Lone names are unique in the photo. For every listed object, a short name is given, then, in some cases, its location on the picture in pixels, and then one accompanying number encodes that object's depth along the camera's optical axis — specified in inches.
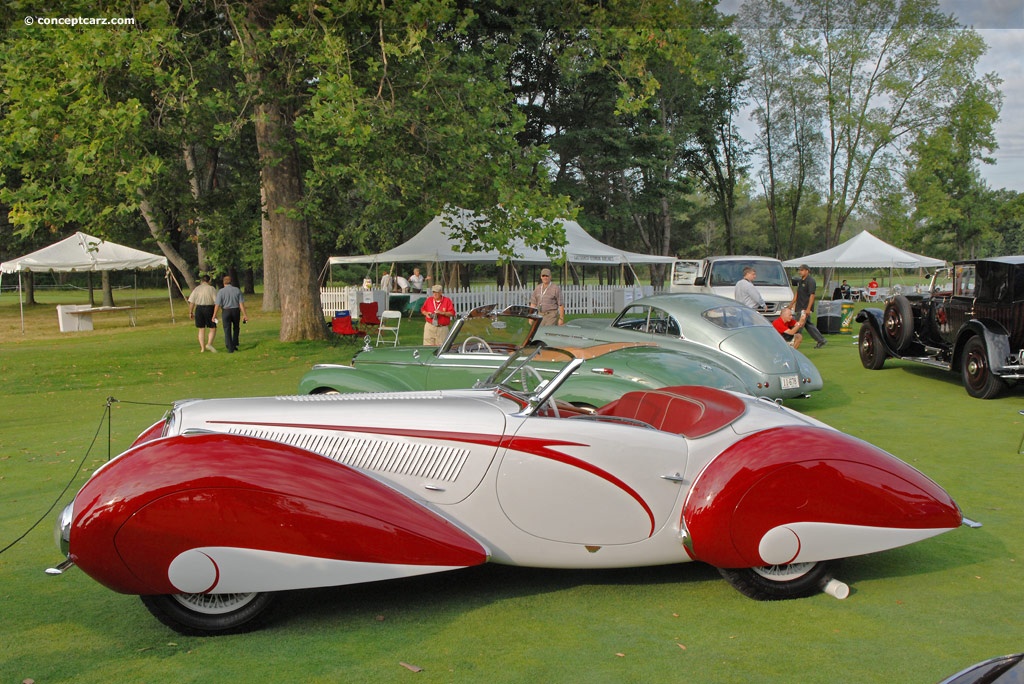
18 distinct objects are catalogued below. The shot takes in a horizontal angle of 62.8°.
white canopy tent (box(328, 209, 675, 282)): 989.2
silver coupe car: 411.8
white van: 933.8
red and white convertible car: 152.8
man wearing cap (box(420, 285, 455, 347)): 541.6
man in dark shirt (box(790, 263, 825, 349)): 721.0
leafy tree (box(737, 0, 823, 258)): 2026.3
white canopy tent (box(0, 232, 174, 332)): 1035.9
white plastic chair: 700.0
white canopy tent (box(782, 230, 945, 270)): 1369.3
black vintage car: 448.5
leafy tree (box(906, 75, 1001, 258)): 1916.8
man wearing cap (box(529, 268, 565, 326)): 592.7
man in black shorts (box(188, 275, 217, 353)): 743.1
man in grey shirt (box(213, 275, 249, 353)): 733.6
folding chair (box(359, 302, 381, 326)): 791.1
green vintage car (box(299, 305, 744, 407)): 315.9
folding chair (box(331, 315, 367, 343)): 738.8
